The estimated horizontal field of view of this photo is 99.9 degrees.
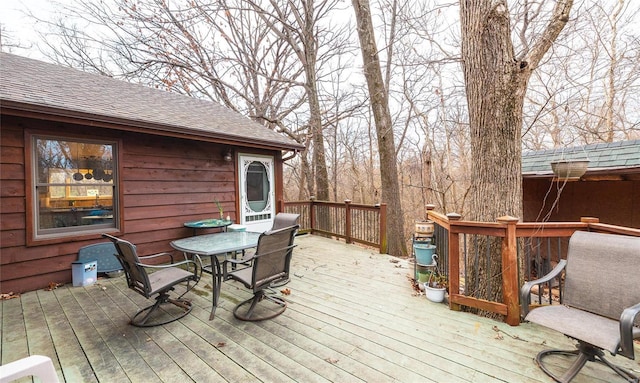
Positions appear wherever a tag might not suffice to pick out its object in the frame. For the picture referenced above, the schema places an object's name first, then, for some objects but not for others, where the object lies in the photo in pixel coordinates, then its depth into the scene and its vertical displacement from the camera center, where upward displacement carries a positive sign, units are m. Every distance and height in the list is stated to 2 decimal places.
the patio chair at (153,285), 2.41 -0.86
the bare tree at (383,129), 6.47 +1.49
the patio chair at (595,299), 1.75 -0.84
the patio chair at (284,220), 3.71 -0.41
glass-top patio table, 2.85 -0.61
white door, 5.76 +0.02
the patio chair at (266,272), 2.56 -0.82
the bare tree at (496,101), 2.73 +0.91
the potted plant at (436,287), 3.14 -1.17
